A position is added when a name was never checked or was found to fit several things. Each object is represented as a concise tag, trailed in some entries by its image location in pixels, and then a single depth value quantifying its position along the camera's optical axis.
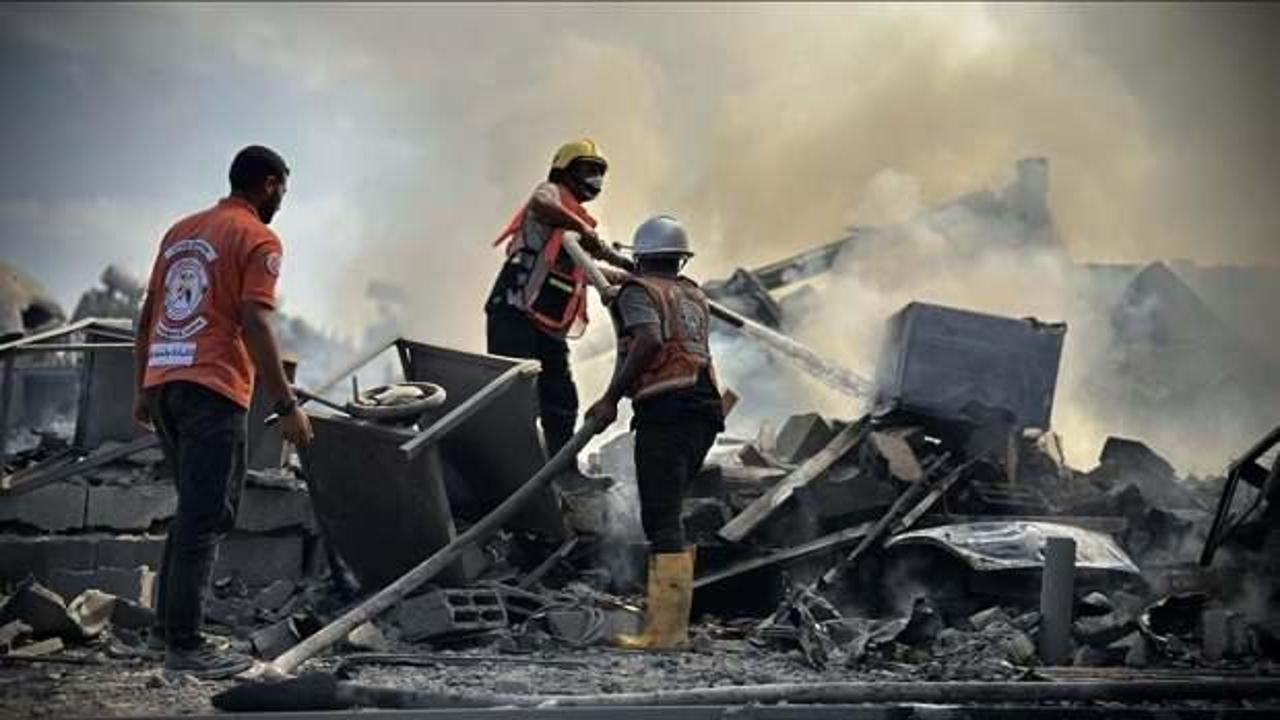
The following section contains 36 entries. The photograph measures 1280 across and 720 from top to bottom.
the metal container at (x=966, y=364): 17.27
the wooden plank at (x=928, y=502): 15.38
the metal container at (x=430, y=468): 13.07
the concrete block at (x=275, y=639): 12.40
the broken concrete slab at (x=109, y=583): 13.74
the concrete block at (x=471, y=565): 13.52
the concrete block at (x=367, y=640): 12.34
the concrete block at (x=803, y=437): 17.84
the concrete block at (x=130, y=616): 12.95
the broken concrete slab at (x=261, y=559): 14.59
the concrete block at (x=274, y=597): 13.86
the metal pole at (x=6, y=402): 14.38
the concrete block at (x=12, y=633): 11.67
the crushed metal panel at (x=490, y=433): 13.87
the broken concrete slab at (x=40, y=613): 12.15
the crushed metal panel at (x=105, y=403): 15.40
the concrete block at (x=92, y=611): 12.32
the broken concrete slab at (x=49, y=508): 14.22
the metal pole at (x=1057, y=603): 12.51
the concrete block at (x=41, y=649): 11.59
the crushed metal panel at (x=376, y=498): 13.05
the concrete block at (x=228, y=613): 13.49
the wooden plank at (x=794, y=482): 15.40
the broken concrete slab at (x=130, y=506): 14.44
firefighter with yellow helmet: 15.70
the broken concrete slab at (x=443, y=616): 12.76
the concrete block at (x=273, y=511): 14.70
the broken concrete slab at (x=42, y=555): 13.76
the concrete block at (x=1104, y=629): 12.87
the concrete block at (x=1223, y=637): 12.97
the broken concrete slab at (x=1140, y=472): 18.09
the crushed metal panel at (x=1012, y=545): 14.09
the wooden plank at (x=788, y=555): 15.03
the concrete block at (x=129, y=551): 14.16
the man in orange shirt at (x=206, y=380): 10.74
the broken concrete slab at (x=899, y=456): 16.05
